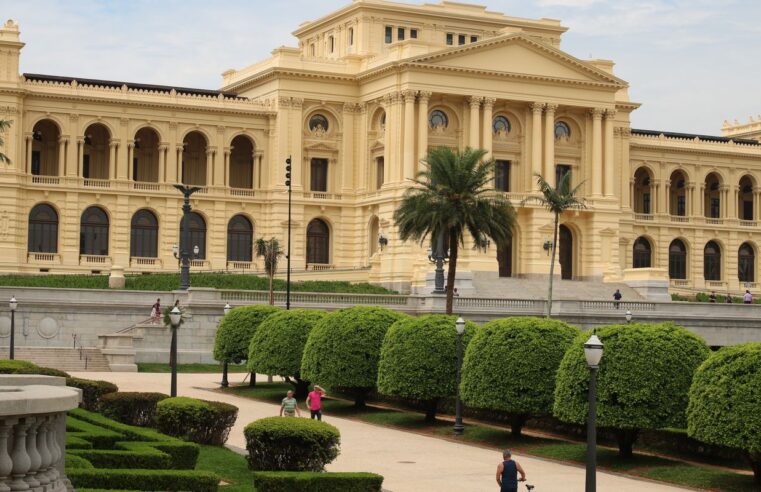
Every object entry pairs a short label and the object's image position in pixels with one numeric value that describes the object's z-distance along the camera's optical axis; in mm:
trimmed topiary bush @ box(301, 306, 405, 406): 50844
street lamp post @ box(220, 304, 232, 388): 59969
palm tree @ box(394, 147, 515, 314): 68062
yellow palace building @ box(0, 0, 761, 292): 91125
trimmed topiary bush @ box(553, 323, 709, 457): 38375
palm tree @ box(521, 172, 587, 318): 80062
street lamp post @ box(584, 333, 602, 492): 25922
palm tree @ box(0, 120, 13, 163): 68856
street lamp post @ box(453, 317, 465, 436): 45000
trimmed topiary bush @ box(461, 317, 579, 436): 43031
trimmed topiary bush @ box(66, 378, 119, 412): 39688
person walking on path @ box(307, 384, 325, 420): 42438
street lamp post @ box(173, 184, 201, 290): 73500
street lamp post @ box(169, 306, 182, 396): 42281
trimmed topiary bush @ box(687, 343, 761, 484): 33438
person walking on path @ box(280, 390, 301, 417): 39594
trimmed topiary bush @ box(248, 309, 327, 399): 54812
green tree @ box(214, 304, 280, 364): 59500
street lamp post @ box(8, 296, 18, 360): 59106
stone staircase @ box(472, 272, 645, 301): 87812
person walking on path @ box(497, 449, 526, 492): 27156
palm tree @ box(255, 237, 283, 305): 74875
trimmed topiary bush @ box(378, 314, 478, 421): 47469
